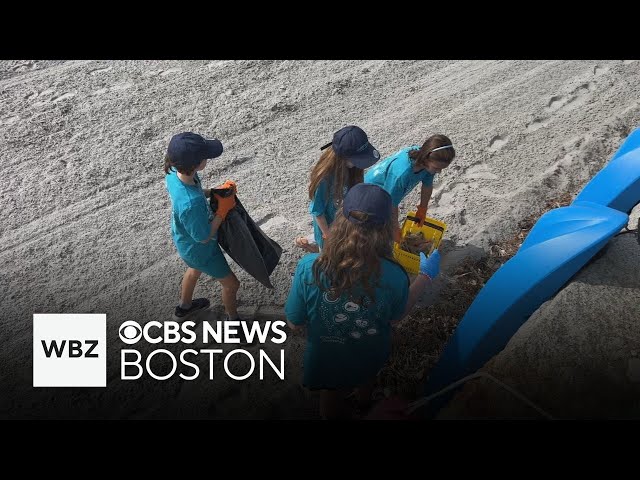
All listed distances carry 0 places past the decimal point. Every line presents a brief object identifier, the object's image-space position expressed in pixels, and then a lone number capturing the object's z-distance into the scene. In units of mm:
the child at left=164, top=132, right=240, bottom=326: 3650
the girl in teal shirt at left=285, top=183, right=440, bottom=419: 2830
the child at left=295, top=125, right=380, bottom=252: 3941
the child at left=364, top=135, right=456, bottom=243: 4289
